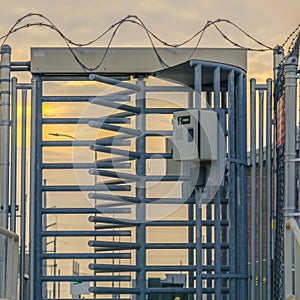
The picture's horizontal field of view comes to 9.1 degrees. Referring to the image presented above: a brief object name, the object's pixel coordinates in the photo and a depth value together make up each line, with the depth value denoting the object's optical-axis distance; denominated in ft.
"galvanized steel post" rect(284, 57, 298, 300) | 52.25
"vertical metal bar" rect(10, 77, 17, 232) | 62.83
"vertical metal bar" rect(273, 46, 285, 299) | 57.85
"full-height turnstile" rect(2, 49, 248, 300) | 61.00
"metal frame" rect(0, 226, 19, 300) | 53.78
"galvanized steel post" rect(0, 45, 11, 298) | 62.63
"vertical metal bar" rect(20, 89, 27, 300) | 62.63
